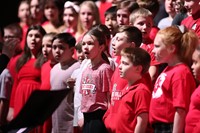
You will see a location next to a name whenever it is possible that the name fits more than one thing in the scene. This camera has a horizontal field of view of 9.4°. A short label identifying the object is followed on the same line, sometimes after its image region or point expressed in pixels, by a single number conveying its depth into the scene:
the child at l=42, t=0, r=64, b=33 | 15.84
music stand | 8.19
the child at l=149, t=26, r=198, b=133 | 9.59
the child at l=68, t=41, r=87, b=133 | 11.55
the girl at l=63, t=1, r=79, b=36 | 15.10
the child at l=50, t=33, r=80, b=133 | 12.46
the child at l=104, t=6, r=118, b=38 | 13.04
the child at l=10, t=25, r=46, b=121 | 13.79
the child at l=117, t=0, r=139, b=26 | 12.74
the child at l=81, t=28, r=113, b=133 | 11.02
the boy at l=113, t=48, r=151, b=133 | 10.11
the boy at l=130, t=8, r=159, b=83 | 11.37
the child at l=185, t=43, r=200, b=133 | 9.43
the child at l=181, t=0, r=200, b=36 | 11.10
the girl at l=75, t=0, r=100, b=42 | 14.28
